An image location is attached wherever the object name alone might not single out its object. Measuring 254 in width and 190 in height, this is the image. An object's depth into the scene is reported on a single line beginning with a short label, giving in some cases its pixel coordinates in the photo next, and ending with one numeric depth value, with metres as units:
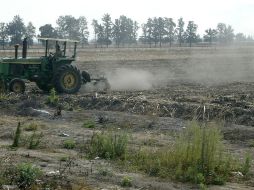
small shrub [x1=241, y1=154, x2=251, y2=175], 10.80
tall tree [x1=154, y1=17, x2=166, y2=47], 131.25
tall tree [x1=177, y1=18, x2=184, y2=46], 133.00
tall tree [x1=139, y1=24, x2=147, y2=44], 133.50
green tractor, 23.44
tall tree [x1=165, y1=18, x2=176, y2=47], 132.88
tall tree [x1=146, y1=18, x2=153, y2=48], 131.50
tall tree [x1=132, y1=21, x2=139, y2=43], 137.00
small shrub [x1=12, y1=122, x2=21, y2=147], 12.72
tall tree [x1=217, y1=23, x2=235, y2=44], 137.12
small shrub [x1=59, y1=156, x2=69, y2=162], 11.52
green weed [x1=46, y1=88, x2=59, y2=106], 20.22
